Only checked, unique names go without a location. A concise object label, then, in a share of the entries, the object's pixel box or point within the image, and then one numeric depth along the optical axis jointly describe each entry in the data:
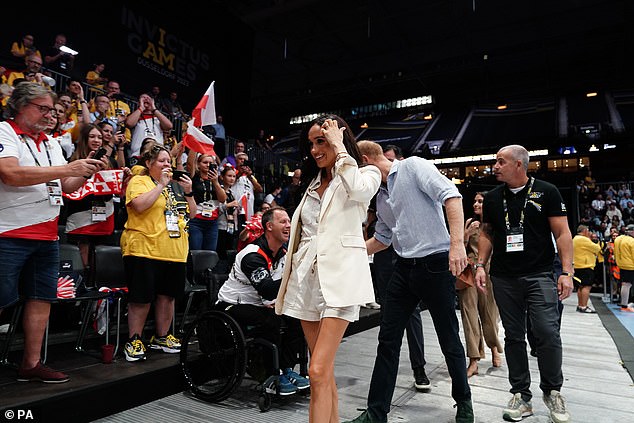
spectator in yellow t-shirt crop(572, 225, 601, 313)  8.05
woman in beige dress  3.53
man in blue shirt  2.29
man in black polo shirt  2.51
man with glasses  2.21
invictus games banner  8.45
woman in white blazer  1.65
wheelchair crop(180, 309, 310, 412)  2.65
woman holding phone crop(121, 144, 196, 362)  2.96
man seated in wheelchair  2.76
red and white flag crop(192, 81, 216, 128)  4.18
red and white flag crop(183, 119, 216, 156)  4.09
